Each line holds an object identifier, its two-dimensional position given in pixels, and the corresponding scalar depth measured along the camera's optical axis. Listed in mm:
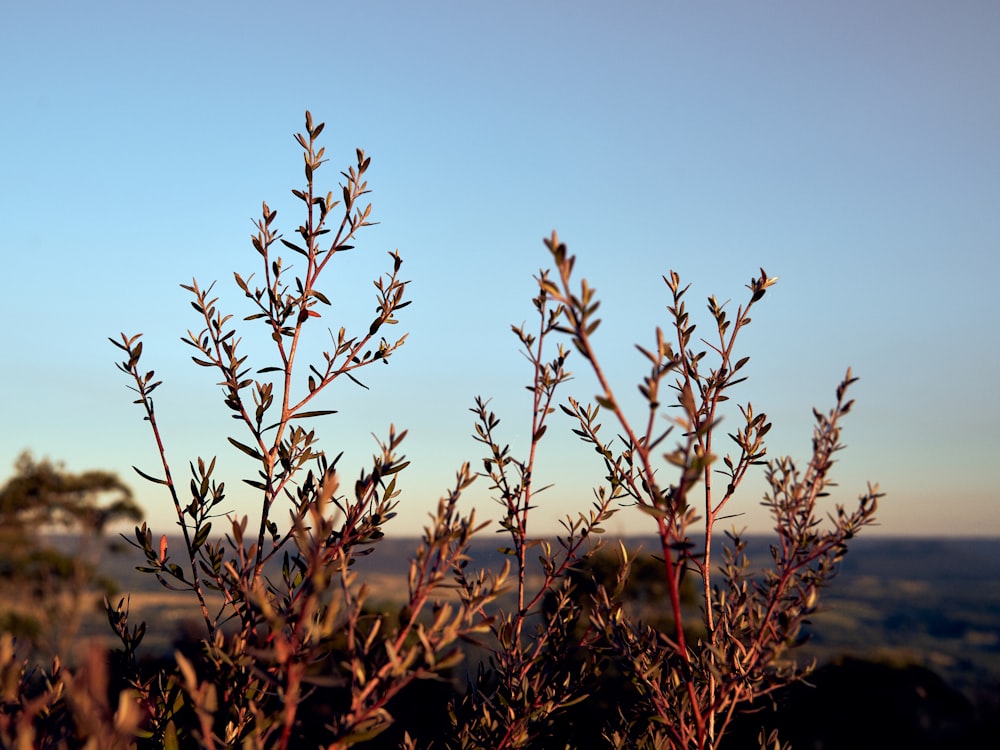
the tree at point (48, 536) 28787
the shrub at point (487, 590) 764
